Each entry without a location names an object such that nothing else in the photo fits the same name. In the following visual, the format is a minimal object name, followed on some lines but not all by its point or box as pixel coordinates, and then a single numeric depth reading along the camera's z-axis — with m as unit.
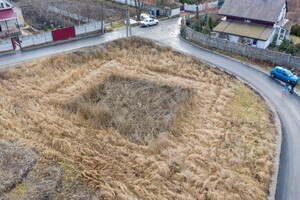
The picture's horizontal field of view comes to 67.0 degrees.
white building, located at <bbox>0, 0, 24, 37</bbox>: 31.77
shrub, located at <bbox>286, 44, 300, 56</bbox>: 26.90
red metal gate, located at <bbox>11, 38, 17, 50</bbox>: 27.41
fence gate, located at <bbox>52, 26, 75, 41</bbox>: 29.68
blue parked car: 22.81
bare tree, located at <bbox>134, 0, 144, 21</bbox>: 36.52
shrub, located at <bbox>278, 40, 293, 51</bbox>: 27.98
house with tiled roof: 29.24
